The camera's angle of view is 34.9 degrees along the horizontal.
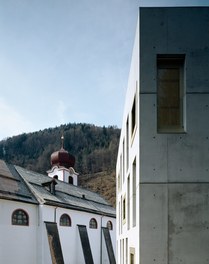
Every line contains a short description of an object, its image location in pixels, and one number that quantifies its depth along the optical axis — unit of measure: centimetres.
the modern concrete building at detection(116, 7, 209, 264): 603
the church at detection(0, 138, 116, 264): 2064
